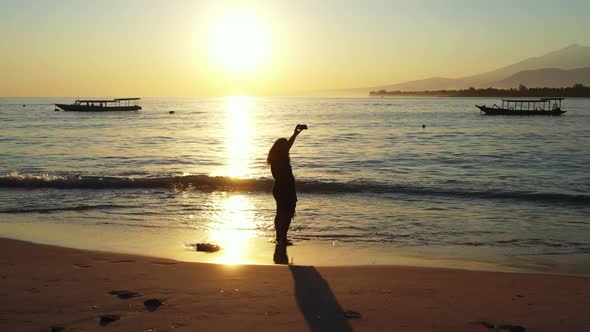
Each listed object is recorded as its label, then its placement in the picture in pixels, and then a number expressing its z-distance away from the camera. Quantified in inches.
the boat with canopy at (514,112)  3312.5
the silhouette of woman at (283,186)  358.0
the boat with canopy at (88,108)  3801.7
